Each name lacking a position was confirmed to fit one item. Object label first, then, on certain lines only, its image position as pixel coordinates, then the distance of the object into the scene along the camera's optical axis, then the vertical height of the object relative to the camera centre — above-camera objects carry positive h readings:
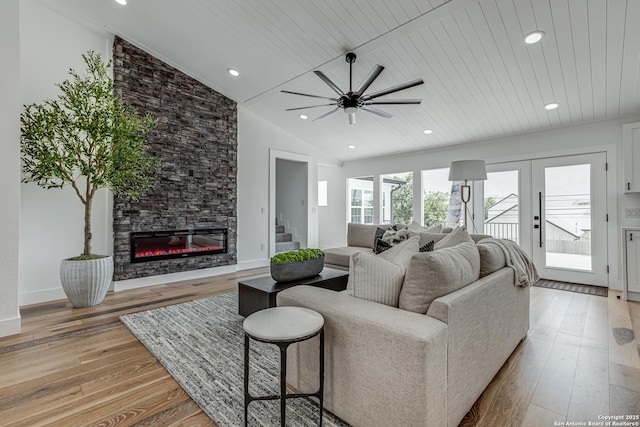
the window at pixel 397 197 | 6.56 +0.45
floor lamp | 3.81 +0.61
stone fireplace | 4.10 +0.59
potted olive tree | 3.02 +0.70
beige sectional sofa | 1.21 -0.64
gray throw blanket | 2.22 -0.36
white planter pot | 3.19 -0.70
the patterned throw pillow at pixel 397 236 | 3.85 -0.26
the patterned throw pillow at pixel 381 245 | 3.83 -0.38
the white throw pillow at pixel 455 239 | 2.31 -0.18
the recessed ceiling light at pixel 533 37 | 2.77 +1.74
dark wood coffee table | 2.58 -0.67
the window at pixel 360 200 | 7.65 +0.44
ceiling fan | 2.97 +1.32
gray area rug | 1.57 -1.04
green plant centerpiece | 2.73 -0.47
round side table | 1.27 -0.51
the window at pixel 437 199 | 5.86 +0.37
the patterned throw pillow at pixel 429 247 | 2.89 -0.30
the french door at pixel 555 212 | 4.25 +0.08
